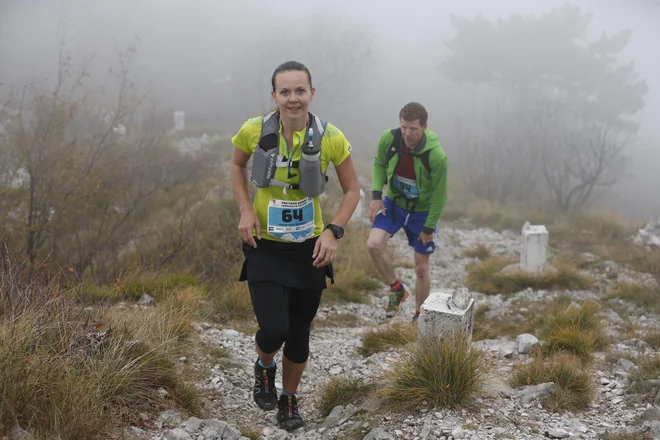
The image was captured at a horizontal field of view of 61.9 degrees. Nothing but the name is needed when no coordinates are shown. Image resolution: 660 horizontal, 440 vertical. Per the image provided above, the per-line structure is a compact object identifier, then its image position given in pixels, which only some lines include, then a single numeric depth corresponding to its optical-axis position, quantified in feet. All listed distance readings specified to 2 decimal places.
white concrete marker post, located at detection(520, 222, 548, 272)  28.94
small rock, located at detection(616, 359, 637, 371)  14.28
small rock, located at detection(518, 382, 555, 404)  12.08
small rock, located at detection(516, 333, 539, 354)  15.83
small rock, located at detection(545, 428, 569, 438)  10.53
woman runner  10.61
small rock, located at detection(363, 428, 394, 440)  10.32
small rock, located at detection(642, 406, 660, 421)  10.55
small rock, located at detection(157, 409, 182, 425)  10.58
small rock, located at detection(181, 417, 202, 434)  10.44
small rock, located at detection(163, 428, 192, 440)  9.92
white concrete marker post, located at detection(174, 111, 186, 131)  104.34
